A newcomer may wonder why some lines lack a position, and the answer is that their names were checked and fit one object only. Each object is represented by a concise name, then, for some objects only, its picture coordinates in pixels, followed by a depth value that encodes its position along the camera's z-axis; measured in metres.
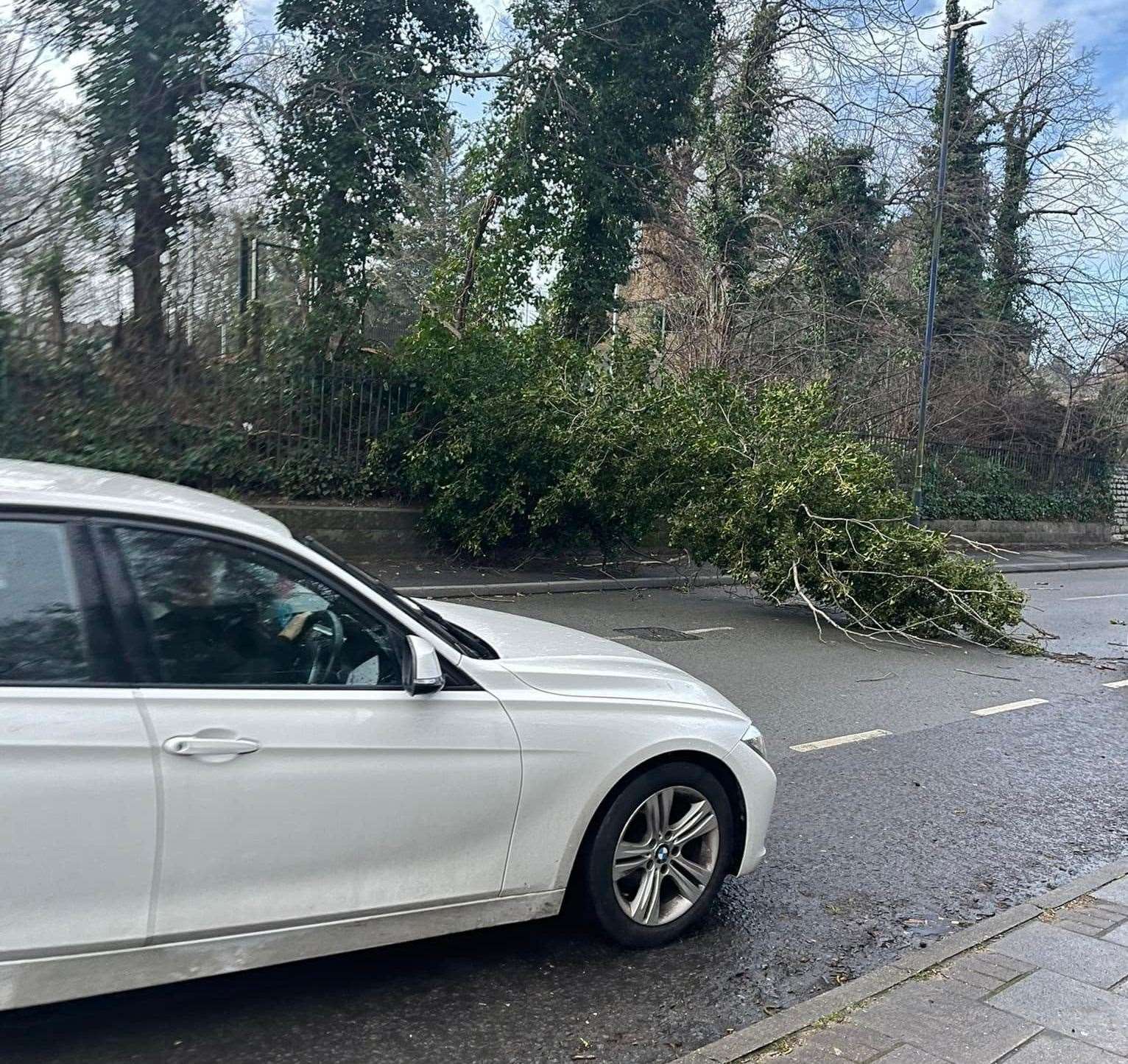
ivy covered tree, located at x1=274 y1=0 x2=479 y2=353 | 15.70
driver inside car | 3.11
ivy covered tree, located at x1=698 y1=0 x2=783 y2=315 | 23.21
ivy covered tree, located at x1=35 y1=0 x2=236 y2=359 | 14.21
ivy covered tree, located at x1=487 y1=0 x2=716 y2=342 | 17.27
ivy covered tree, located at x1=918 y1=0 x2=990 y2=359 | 28.02
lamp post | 21.08
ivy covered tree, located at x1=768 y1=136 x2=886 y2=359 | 24.34
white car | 2.86
